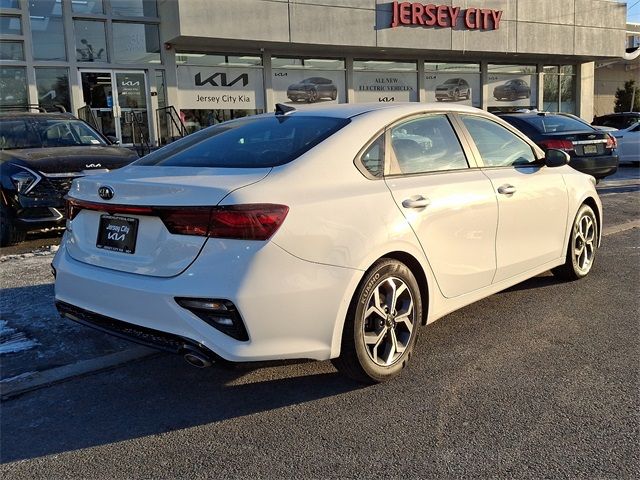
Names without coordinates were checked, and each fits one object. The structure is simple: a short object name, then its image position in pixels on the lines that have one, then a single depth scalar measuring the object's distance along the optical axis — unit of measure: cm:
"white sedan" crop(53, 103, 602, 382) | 290
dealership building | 1602
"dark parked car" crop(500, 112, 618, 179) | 1026
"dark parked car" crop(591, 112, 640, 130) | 1728
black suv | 681
